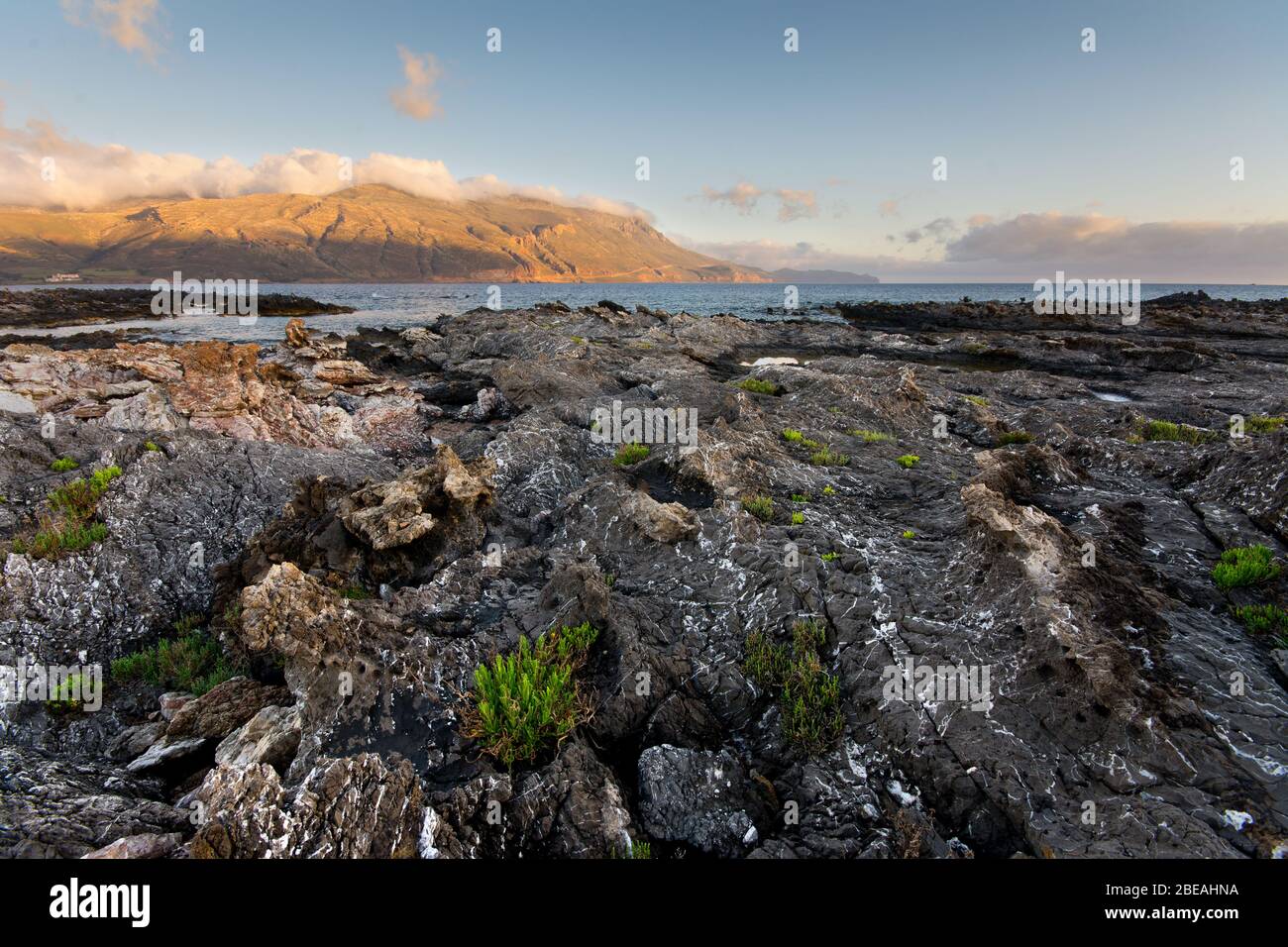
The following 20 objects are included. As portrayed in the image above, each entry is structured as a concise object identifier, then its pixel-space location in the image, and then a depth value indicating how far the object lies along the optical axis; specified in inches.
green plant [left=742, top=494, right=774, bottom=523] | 488.4
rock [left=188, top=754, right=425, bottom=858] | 196.4
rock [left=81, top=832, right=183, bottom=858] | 179.5
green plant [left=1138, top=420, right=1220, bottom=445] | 711.1
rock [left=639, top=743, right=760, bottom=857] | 232.2
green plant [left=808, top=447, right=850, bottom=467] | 635.5
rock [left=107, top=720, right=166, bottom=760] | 290.8
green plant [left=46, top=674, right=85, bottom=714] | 325.4
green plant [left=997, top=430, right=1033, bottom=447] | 762.2
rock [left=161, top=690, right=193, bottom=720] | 314.4
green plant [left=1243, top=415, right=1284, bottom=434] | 776.9
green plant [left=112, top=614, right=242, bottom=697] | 346.9
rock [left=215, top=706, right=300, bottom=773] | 250.4
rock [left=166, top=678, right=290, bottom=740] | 287.3
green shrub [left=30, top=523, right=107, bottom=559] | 408.2
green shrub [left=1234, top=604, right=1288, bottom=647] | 322.7
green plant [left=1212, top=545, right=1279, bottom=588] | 364.5
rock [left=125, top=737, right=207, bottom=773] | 267.1
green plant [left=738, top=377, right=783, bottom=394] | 1044.8
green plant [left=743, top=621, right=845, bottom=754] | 280.2
